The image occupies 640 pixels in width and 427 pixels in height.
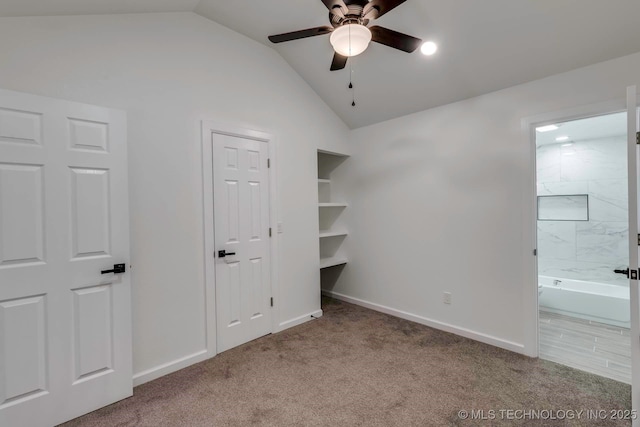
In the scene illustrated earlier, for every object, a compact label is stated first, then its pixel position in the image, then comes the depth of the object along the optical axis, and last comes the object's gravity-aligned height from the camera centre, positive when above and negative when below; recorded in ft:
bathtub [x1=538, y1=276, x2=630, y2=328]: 10.93 -3.89
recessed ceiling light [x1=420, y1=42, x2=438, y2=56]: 8.05 +4.68
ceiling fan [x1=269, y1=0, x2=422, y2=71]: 5.17 +3.69
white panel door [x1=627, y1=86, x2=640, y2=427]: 5.55 -0.38
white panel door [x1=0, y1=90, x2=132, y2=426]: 5.59 -0.95
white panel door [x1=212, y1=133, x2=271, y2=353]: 8.99 -0.88
